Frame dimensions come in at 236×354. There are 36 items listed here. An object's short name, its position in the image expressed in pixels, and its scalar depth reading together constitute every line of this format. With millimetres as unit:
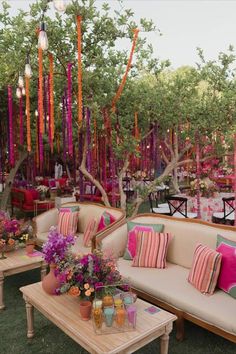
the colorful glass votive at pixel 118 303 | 2666
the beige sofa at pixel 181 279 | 3016
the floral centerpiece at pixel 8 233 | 4716
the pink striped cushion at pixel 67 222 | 5953
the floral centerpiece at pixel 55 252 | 3170
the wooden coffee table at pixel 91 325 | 2436
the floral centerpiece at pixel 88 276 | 2859
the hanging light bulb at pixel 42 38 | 3303
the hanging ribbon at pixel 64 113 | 5715
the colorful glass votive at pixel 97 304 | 2653
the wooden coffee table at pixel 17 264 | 4212
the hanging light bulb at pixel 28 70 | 4172
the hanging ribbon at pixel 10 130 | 5573
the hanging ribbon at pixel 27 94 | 4587
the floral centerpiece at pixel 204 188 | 7766
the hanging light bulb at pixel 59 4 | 2910
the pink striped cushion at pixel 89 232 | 5301
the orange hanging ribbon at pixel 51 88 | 4476
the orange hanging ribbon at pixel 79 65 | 4288
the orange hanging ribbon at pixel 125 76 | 5355
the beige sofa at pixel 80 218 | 5306
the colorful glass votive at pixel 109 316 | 2602
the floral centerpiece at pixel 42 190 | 10516
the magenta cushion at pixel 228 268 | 3260
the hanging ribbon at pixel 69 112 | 4664
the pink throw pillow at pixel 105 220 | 5238
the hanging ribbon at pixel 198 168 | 6219
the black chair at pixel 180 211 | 7105
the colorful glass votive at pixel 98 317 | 2566
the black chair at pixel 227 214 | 6980
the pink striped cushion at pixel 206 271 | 3361
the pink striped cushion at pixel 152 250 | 4137
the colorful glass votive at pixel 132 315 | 2588
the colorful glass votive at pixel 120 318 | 2590
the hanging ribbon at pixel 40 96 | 4148
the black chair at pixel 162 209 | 8250
